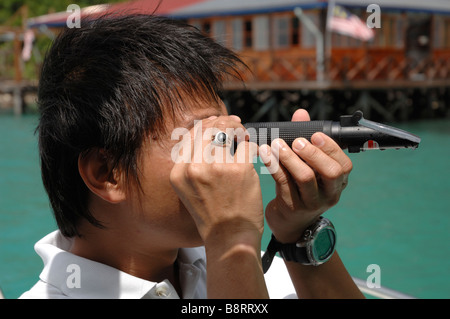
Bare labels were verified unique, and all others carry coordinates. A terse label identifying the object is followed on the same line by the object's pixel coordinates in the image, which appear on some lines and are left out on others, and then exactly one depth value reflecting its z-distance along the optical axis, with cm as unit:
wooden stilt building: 1566
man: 125
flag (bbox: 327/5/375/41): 1405
